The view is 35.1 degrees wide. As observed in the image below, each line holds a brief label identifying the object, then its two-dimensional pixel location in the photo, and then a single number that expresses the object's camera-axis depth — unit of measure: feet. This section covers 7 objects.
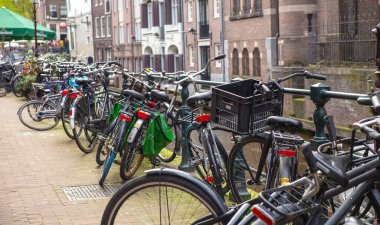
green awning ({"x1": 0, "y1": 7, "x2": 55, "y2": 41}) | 60.85
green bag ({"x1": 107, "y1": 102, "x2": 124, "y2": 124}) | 22.84
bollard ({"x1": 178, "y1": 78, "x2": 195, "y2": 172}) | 20.71
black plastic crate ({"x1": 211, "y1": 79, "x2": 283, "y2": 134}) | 13.69
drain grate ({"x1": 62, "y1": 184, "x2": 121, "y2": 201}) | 18.76
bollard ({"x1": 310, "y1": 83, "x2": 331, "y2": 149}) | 14.43
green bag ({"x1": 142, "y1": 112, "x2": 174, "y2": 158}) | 18.65
